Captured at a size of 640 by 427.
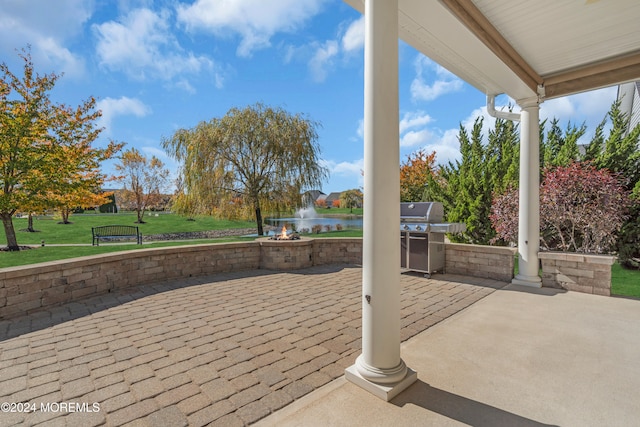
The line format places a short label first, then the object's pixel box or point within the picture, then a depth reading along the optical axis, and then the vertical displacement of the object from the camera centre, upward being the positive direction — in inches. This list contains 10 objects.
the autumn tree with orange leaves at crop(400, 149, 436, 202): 589.9 +72.3
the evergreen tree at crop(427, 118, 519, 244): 294.8 +24.6
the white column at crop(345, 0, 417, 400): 82.4 -0.5
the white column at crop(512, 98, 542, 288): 196.5 +5.0
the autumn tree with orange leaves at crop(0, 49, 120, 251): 258.8 +56.6
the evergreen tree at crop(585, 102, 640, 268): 226.1 +27.0
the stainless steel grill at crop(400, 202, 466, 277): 221.5 -25.9
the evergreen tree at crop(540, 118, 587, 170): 258.5 +52.4
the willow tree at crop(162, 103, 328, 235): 425.4 +68.7
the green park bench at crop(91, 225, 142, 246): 404.2 -37.6
